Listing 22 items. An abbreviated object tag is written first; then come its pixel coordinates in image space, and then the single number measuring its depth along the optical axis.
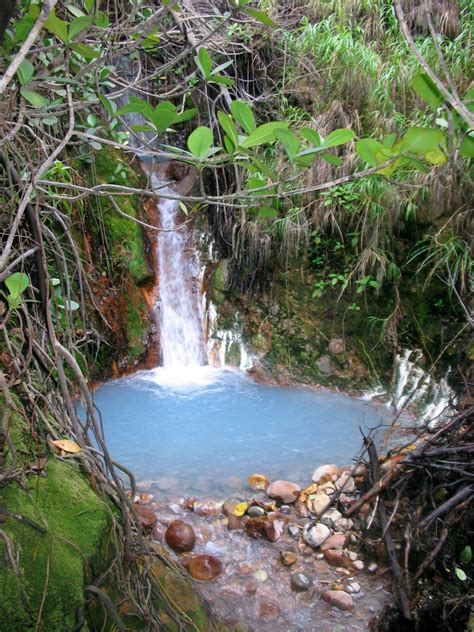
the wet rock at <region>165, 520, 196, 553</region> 2.35
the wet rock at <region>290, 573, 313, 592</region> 2.14
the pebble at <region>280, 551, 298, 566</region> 2.28
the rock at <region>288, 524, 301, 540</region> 2.46
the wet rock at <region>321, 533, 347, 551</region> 2.33
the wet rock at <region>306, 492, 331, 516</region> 2.54
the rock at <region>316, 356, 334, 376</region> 4.45
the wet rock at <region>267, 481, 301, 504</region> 2.71
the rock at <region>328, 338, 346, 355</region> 4.41
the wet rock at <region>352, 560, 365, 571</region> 2.22
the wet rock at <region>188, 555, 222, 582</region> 2.19
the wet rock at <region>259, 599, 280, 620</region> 2.01
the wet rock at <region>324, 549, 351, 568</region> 2.25
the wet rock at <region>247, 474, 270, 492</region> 2.88
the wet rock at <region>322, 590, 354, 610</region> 2.03
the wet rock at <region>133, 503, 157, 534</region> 2.44
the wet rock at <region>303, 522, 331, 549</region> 2.36
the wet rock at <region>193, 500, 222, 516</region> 2.66
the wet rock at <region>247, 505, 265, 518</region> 2.59
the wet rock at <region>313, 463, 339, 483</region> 2.86
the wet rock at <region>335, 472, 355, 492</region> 2.60
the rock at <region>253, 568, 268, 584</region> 2.20
